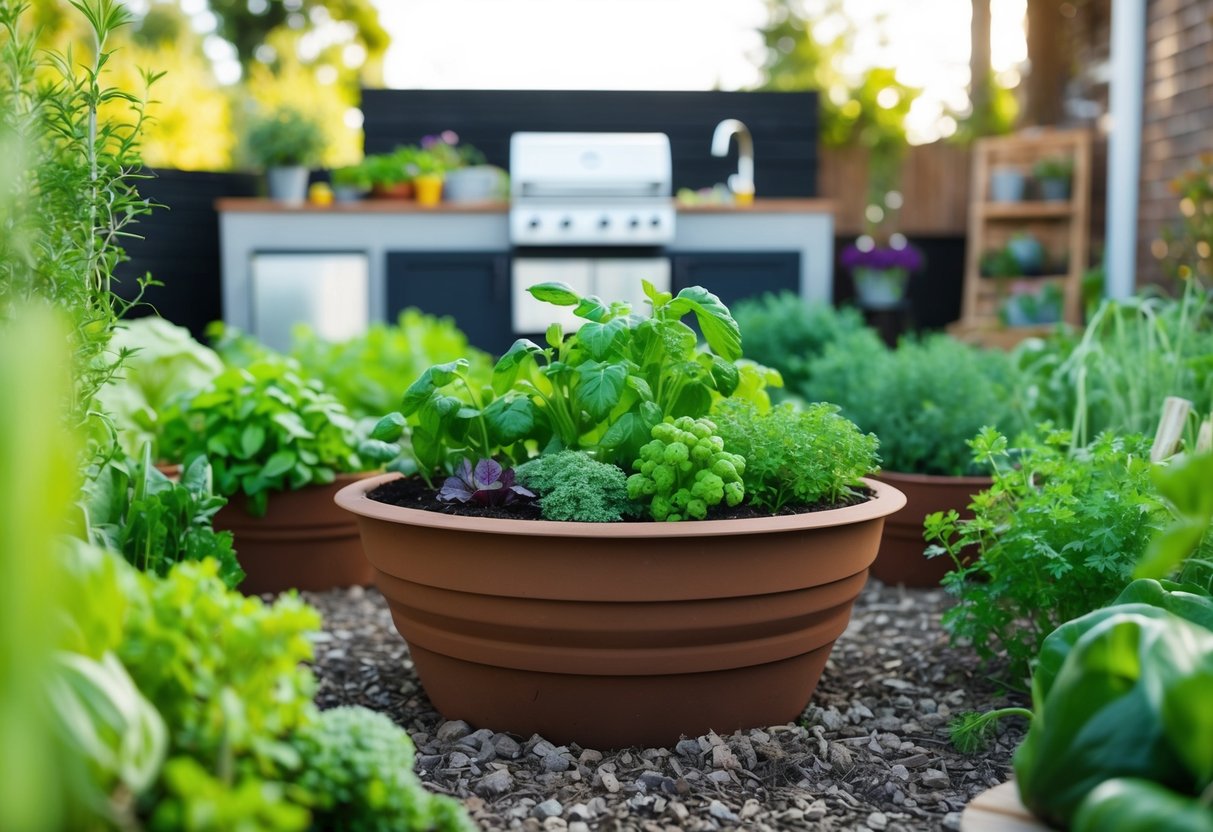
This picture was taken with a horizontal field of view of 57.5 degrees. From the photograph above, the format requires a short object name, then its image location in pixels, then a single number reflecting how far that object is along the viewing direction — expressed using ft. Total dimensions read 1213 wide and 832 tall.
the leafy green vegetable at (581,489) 5.28
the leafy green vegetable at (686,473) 5.21
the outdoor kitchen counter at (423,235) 18.01
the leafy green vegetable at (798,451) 5.62
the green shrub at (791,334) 12.07
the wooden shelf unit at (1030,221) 24.36
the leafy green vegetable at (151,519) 5.39
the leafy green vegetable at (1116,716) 3.15
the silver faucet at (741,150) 19.44
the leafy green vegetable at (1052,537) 5.44
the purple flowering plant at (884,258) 23.25
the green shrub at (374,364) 9.59
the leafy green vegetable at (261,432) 7.68
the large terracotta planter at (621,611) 5.00
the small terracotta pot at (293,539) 8.05
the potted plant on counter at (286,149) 19.08
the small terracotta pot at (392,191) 18.69
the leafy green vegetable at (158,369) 8.16
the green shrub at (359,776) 3.26
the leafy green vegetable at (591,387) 5.64
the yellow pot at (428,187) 18.85
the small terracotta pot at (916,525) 8.23
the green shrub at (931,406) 8.50
